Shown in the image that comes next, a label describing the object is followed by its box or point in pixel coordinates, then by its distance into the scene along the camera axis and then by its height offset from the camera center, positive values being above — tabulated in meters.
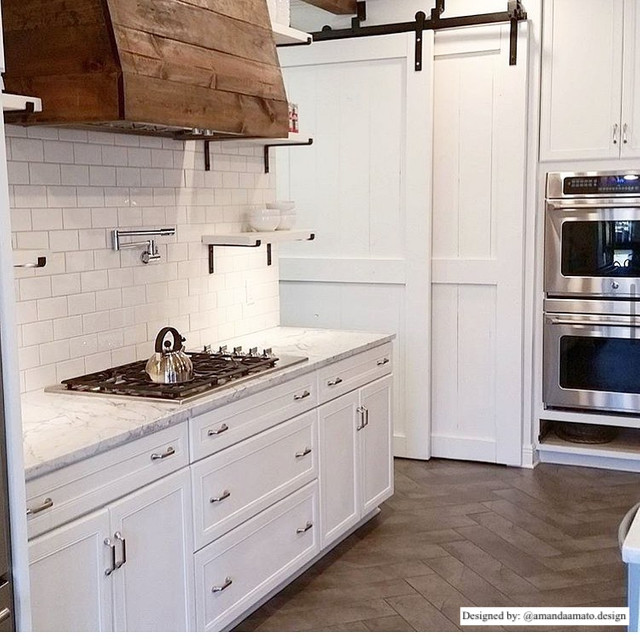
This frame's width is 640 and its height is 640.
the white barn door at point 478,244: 4.77 -0.12
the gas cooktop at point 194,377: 2.85 -0.52
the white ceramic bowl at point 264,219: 3.95 +0.02
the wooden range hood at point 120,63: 2.72 +0.52
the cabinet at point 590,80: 4.53 +0.72
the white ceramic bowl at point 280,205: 4.13 +0.09
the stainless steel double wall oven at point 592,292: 4.63 -0.37
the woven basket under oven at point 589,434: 4.99 -1.19
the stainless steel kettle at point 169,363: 3.00 -0.46
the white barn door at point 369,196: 4.93 +0.16
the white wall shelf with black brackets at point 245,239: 3.72 -0.06
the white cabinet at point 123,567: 2.24 -0.92
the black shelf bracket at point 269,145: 4.07 +0.36
